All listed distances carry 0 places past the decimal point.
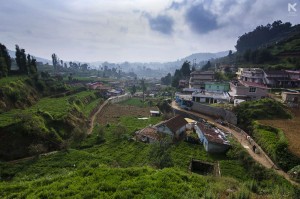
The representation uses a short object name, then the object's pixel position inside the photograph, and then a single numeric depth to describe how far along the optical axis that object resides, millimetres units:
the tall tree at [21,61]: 61000
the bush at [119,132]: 35719
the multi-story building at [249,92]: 48188
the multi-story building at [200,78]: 71250
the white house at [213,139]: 29891
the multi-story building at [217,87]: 56947
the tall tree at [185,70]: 101188
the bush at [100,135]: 35344
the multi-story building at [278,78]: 57406
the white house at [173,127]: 34688
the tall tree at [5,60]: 53812
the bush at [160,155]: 20125
